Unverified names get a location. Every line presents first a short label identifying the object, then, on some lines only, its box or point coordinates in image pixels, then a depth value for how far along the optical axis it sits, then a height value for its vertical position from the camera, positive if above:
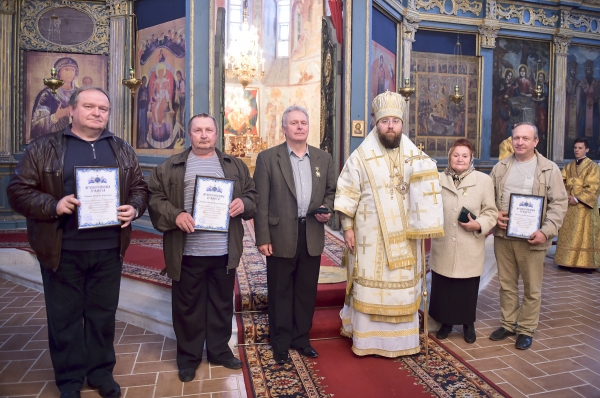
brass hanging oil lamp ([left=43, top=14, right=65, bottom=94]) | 9.29 +2.85
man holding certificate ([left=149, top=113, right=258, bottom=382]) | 3.37 -0.37
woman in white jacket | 4.20 -0.37
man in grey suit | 3.77 -0.31
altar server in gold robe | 7.12 -0.61
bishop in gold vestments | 3.85 -0.31
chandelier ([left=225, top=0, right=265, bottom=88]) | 16.27 +4.25
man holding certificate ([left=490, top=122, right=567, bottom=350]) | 4.18 -0.33
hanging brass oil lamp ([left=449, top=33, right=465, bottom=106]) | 11.53 +3.08
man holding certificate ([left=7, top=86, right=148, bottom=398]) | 2.98 -0.29
